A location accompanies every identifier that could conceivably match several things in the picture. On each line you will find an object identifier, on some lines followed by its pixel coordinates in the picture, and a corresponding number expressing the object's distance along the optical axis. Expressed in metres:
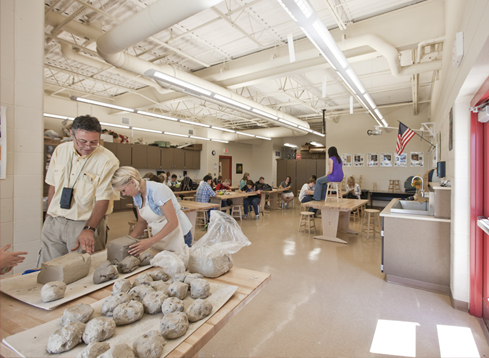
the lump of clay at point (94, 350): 0.83
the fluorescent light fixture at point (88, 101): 6.41
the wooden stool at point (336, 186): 6.41
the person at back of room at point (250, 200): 8.86
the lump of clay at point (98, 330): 0.92
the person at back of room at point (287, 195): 10.85
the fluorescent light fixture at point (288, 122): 9.27
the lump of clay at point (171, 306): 1.08
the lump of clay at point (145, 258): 1.61
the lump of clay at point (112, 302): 1.09
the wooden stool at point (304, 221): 6.61
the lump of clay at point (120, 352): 0.81
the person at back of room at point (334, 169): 6.23
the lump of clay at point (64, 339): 0.88
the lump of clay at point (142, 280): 1.31
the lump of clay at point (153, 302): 1.11
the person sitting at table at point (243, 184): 9.46
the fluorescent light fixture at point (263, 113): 7.57
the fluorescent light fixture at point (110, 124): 10.01
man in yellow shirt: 1.91
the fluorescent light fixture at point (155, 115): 7.88
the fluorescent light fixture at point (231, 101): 5.98
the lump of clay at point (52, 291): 1.16
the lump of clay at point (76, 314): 1.00
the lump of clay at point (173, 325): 0.97
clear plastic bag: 1.50
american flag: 6.31
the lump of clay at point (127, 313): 1.03
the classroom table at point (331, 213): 5.79
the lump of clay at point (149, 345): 0.85
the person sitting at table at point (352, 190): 8.90
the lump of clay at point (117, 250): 1.60
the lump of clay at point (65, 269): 1.30
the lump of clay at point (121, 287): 1.23
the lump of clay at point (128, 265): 1.50
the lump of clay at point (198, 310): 1.07
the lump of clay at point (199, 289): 1.24
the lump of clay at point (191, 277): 1.32
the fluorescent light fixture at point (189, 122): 9.74
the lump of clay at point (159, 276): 1.42
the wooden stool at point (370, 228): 6.31
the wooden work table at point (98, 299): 0.94
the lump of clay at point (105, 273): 1.36
